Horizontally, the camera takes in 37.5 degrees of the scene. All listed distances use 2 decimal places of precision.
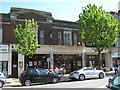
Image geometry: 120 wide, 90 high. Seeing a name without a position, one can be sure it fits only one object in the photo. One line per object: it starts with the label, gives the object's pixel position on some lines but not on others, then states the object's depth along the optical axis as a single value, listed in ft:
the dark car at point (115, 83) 18.84
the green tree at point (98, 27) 74.13
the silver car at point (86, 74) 57.47
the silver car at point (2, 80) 46.91
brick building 73.20
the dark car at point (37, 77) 49.70
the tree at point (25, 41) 63.62
